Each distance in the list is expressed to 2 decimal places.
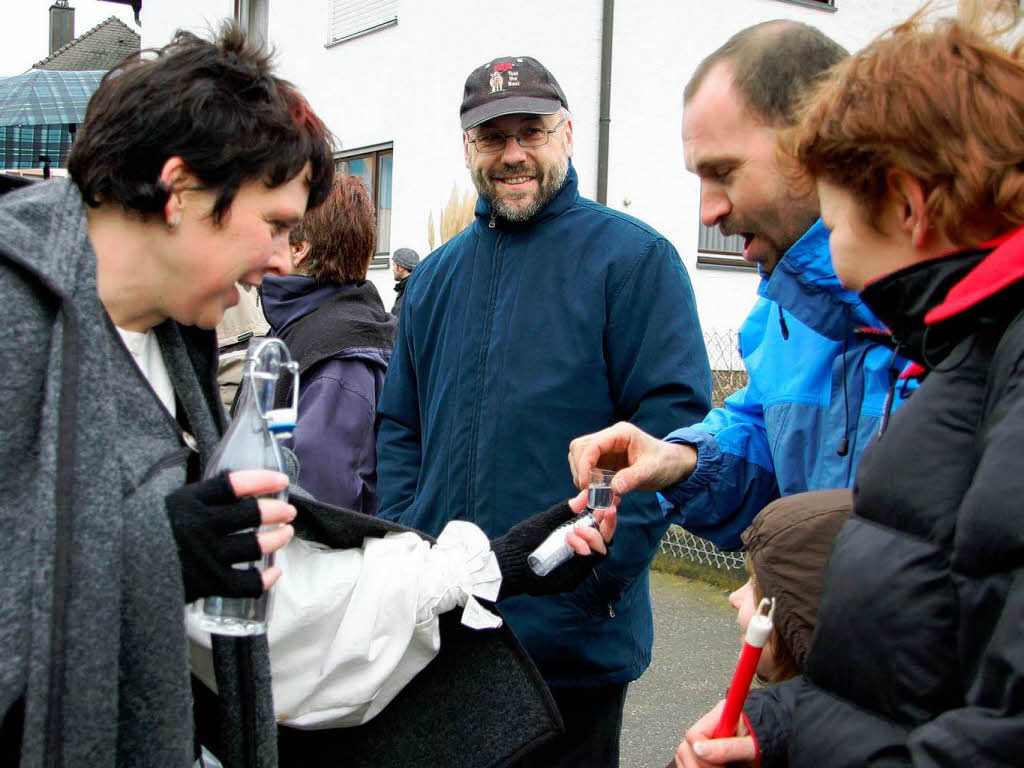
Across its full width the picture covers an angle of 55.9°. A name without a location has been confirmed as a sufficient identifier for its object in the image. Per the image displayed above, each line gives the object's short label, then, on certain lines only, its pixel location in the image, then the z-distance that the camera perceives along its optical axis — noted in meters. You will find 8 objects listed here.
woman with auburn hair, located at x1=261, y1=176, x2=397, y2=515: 3.23
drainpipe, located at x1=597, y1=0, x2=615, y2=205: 10.01
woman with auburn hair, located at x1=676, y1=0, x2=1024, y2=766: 1.00
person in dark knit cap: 8.28
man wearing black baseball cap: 2.44
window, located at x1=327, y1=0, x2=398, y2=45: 11.15
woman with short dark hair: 1.32
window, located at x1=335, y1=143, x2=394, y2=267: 11.44
